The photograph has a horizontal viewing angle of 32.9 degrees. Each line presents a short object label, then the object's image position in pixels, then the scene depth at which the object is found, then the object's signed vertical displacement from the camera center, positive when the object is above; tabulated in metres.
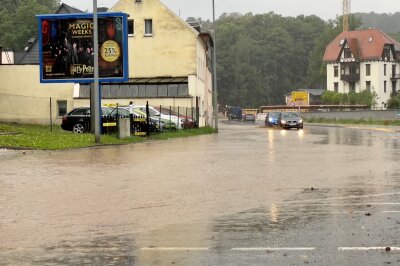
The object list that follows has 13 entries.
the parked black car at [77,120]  37.06 -0.30
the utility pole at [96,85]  27.92 +1.27
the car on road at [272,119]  60.26 -0.61
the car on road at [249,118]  95.25 -0.77
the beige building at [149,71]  52.75 +3.49
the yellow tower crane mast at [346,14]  138.88 +21.00
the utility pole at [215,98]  48.63 +1.10
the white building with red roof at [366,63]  110.62 +8.05
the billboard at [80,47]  31.61 +3.20
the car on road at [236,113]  110.56 -0.06
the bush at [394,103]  90.56 +1.02
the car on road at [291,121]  55.28 -0.75
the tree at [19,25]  108.12 +14.65
